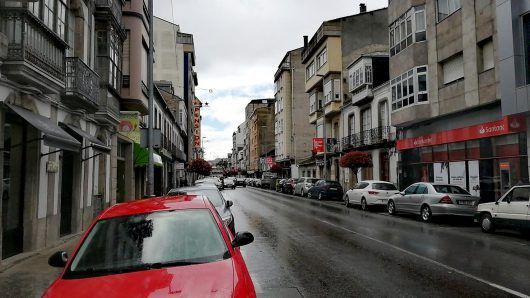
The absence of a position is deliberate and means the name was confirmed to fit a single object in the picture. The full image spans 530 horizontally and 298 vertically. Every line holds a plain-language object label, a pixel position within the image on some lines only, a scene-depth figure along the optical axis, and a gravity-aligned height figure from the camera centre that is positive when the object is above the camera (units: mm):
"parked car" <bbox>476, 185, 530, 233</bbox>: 11594 -1113
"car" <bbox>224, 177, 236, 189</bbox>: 56769 -994
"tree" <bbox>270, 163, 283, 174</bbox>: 66394 +1072
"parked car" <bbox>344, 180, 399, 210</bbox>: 21516 -963
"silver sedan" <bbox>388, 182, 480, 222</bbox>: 15438 -1024
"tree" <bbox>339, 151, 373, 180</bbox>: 29234 +955
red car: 3312 -724
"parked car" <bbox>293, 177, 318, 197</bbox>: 36300 -910
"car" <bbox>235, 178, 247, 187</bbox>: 71912 -1109
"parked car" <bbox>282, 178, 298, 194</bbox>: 41606 -1022
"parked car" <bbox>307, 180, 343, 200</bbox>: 30686 -1109
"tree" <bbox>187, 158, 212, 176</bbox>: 61188 +1275
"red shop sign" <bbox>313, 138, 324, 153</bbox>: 39875 +2757
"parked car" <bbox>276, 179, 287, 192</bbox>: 46431 -1126
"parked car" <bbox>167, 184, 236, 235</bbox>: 9469 -510
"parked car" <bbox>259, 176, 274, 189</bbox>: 58250 -939
